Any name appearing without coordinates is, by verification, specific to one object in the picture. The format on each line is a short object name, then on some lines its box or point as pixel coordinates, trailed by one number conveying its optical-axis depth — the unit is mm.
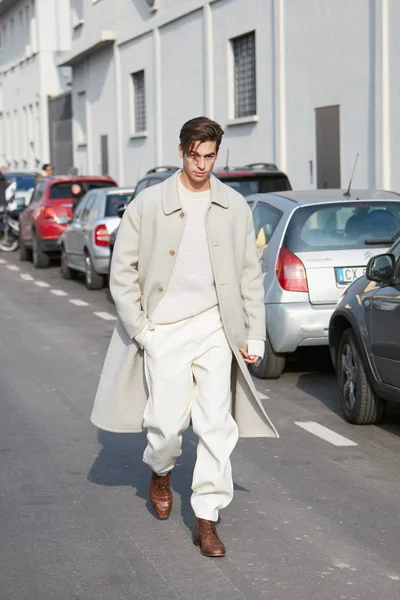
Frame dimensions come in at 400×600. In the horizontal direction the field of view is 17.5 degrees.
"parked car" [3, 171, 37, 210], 32531
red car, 22844
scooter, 28594
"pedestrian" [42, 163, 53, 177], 30922
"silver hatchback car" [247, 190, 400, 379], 10195
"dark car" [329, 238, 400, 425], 8188
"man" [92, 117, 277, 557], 5656
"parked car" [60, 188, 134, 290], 18656
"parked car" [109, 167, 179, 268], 17250
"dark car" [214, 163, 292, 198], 14367
